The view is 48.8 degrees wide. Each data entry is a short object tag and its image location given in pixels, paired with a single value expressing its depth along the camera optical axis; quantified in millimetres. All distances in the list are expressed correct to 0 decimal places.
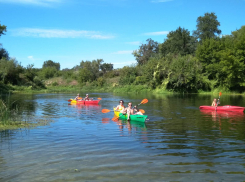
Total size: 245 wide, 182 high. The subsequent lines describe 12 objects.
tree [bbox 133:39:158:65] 72375
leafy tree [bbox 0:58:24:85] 50828
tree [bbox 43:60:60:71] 121812
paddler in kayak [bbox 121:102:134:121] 14969
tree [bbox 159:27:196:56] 59906
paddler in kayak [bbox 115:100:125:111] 16484
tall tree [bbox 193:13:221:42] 63975
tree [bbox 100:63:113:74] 79138
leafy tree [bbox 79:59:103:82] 69188
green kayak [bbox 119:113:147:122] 13919
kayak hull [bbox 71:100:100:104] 25969
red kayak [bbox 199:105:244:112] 18569
